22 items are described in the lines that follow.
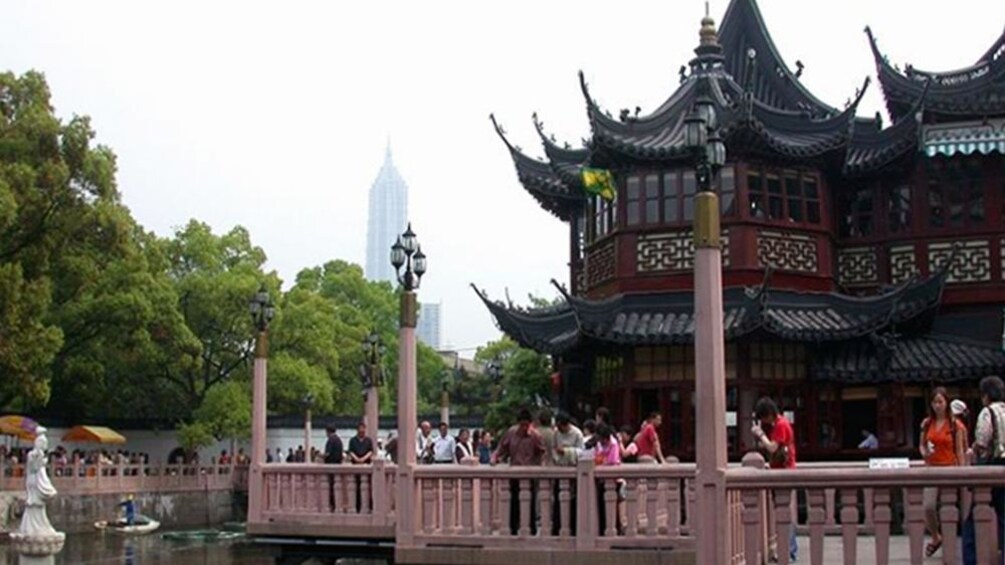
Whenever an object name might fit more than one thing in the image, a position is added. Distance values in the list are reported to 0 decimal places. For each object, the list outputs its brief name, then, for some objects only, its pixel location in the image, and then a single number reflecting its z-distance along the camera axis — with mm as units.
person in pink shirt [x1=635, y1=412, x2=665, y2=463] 14219
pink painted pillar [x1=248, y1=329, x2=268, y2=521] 17375
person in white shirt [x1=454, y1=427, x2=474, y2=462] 18703
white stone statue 19984
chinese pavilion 22625
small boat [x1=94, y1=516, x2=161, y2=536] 40719
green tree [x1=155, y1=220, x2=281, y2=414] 48812
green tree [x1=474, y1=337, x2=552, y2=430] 32562
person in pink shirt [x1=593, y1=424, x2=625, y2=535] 12664
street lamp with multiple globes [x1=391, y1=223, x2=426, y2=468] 14039
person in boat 41719
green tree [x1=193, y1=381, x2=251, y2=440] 46344
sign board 10805
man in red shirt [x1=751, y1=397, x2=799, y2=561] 11594
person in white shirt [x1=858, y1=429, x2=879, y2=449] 22750
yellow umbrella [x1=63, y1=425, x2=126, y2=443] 45344
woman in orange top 11070
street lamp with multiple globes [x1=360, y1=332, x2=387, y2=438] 23938
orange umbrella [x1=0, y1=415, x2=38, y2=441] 40062
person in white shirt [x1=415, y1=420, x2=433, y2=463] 20094
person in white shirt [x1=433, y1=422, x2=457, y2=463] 18609
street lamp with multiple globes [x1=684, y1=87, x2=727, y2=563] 9547
